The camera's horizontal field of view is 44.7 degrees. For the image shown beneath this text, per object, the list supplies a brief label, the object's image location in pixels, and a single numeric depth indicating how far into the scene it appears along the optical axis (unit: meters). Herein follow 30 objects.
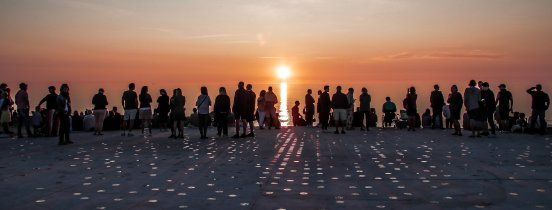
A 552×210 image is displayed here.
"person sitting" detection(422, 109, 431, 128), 29.16
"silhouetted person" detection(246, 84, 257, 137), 21.39
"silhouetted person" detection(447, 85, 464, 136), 21.42
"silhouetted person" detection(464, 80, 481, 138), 19.97
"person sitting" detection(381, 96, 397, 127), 29.25
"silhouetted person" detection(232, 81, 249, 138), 21.39
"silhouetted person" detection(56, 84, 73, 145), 17.80
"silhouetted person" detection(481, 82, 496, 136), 21.09
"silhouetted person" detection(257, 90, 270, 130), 26.55
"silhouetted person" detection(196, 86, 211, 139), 21.05
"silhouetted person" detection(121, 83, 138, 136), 22.02
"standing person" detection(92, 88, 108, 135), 22.28
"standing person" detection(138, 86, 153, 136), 22.51
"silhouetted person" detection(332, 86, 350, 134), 23.31
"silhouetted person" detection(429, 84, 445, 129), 25.85
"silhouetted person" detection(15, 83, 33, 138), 21.22
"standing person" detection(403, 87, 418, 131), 25.12
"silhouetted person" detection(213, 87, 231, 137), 21.56
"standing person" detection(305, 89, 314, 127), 28.56
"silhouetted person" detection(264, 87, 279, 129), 26.88
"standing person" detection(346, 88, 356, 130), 26.14
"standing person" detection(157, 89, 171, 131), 22.16
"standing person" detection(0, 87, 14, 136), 21.81
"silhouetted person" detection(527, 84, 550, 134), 21.80
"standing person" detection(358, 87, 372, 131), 25.86
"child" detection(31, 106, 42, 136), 22.03
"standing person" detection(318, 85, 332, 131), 24.92
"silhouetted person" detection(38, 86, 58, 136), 21.23
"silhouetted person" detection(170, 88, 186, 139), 20.75
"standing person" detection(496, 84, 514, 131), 21.80
